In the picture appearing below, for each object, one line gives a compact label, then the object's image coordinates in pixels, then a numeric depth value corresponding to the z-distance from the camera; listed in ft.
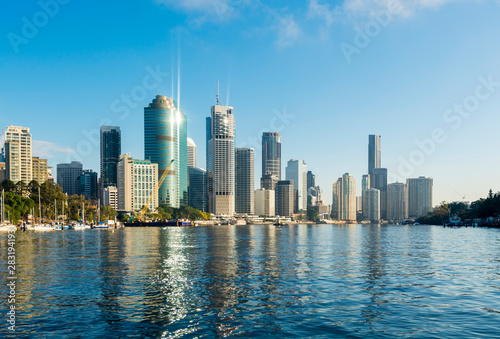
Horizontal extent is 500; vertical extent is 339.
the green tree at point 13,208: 625.16
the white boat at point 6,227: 556.51
